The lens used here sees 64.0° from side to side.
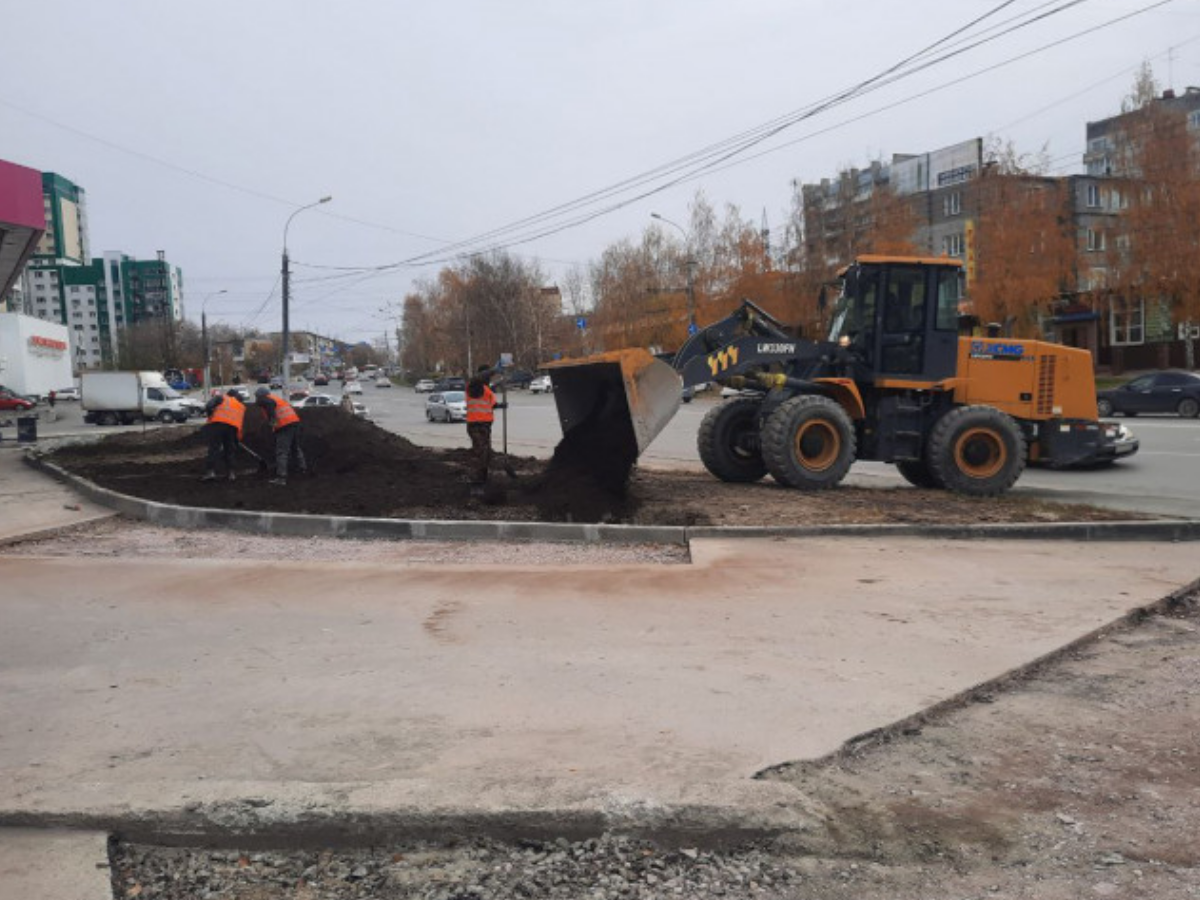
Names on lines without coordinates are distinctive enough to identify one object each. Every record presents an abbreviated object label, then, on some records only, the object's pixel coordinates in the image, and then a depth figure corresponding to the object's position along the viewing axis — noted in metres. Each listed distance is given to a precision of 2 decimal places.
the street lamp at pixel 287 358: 39.11
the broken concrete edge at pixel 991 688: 4.18
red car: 54.31
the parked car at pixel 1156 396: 28.56
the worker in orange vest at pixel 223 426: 14.13
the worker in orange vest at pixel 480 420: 11.88
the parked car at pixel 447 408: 41.31
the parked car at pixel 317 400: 40.96
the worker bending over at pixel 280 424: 13.71
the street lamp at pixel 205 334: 58.84
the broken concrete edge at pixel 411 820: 3.55
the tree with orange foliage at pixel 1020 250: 43.50
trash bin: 27.10
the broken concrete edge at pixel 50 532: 10.39
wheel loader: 12.48
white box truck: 46.31
